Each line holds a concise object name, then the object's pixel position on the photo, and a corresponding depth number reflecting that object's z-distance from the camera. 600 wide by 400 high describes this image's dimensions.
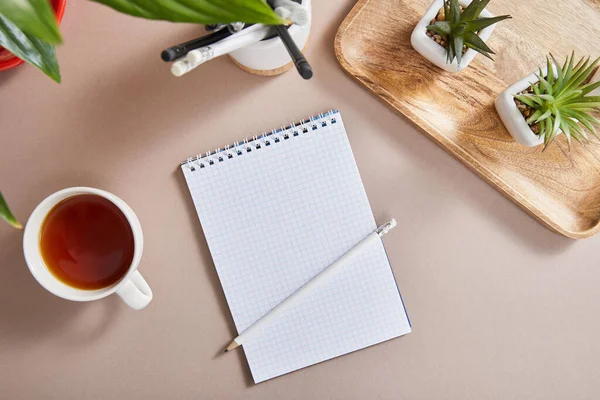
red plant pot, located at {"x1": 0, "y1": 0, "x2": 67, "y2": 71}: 0.60
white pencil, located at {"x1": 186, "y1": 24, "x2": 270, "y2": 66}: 0.44
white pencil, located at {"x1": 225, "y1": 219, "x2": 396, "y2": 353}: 0.65
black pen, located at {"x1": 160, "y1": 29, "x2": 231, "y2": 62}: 0.45
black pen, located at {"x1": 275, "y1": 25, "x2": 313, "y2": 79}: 0.44
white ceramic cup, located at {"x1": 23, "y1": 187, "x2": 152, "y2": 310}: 0.58
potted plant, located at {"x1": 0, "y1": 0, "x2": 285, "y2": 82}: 0.31
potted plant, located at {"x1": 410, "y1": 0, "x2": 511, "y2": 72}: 0.58
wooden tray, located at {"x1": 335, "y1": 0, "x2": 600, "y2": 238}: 0.65
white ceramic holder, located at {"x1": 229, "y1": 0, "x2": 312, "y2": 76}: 0.55
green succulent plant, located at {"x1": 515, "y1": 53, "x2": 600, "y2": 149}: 0.59
